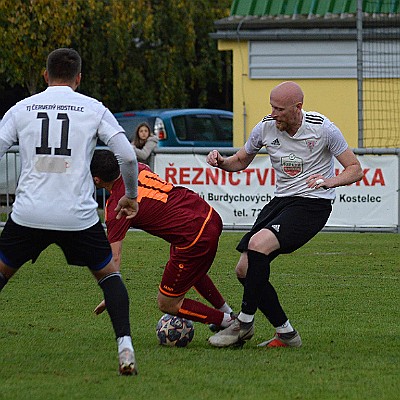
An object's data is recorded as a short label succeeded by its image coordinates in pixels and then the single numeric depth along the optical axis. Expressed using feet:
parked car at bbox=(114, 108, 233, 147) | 160.04
